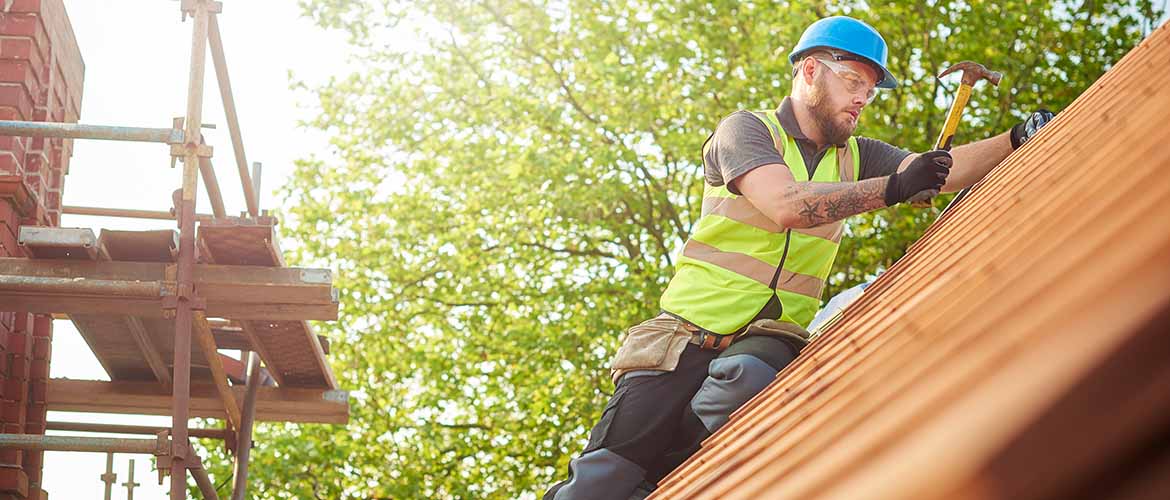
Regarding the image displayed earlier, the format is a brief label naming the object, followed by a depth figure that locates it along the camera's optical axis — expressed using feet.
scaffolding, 19.51
